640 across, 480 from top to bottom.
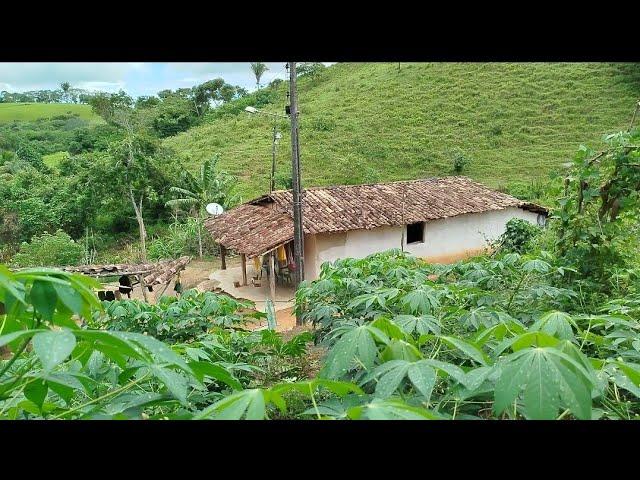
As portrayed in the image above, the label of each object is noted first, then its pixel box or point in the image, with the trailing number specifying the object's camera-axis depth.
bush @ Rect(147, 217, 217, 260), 16.22
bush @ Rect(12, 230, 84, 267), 13.75
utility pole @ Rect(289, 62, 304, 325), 9.27
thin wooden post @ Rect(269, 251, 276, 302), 11.80
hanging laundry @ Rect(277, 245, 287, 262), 12.78
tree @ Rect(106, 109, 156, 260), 14.94
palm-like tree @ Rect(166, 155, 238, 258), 16.17
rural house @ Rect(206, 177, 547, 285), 12.58
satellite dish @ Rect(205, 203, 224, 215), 14.52
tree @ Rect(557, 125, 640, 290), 4.15
